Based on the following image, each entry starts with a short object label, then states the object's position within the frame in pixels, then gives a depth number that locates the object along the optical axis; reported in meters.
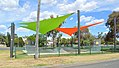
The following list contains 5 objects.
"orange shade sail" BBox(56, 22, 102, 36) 13.31
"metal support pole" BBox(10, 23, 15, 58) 9.04
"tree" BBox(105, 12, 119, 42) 19.13
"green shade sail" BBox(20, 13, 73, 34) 10.82
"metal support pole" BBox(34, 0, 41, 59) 8.38
